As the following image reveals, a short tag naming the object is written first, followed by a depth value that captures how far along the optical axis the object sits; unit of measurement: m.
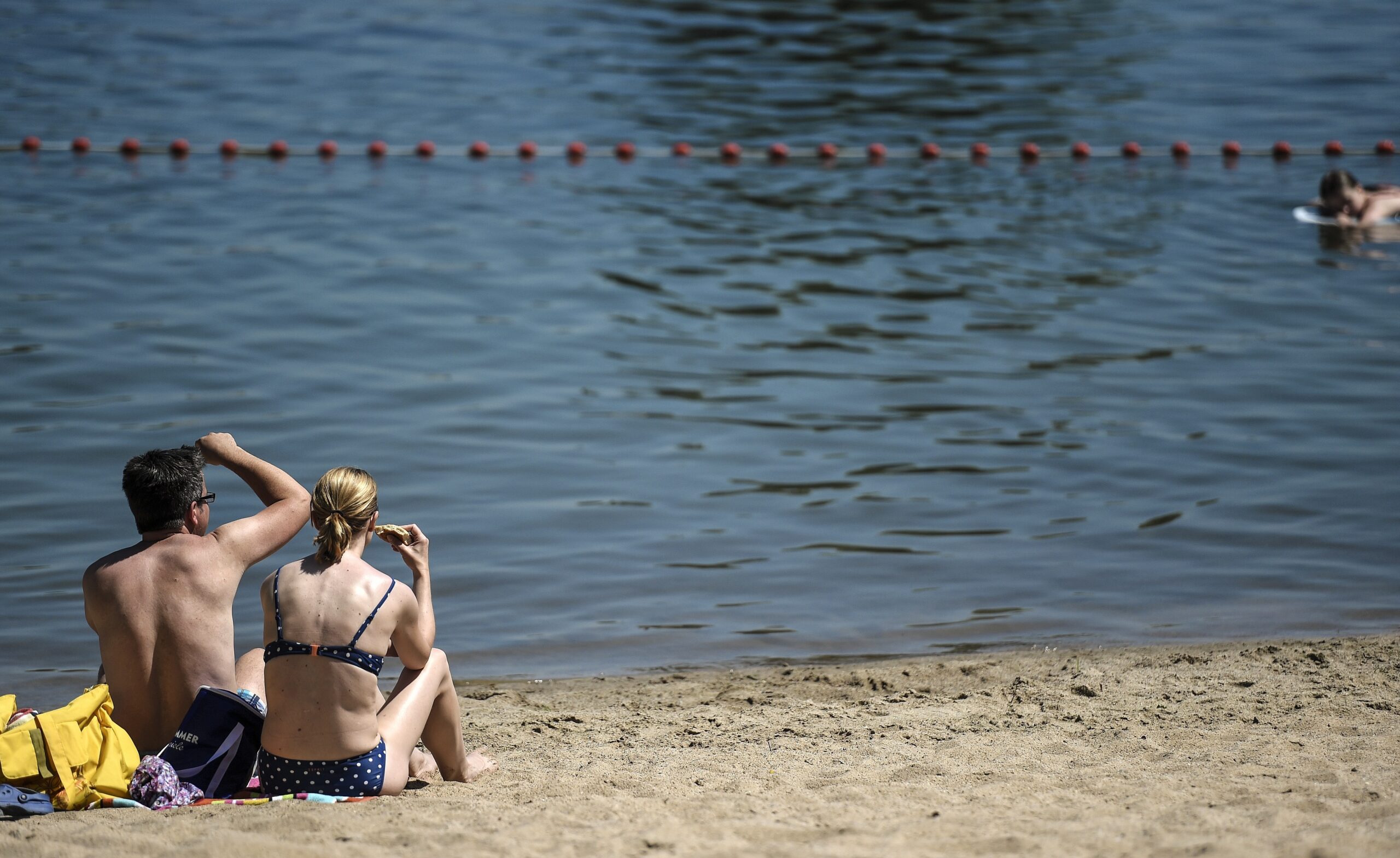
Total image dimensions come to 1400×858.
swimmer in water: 31.75
